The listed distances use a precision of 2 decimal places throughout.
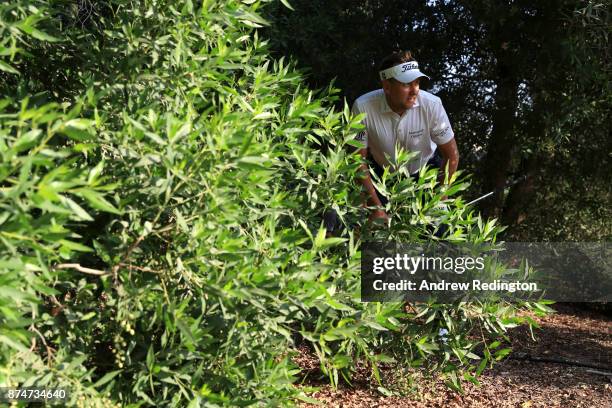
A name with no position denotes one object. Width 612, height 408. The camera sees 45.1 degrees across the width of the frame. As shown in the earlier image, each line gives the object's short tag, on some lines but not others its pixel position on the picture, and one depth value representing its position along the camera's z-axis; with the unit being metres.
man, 4.61
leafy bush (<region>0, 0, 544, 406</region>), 2.40
